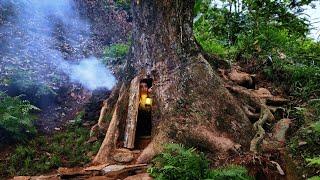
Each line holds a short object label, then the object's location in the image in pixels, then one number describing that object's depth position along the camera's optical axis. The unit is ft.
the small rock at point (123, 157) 11.52
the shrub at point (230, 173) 8.59
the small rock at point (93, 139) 13.71
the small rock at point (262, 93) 14.89
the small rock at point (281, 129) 11.57
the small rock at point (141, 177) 9.94
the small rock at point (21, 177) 11.39
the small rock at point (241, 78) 15.63
